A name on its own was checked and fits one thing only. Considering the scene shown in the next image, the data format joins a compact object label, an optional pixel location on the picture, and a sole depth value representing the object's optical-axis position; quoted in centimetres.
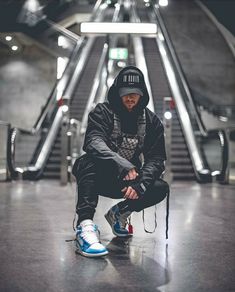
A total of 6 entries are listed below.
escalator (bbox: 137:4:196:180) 824
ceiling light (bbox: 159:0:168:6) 1957
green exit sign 1502
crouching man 274
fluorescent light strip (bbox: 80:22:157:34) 803
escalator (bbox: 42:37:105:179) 829
